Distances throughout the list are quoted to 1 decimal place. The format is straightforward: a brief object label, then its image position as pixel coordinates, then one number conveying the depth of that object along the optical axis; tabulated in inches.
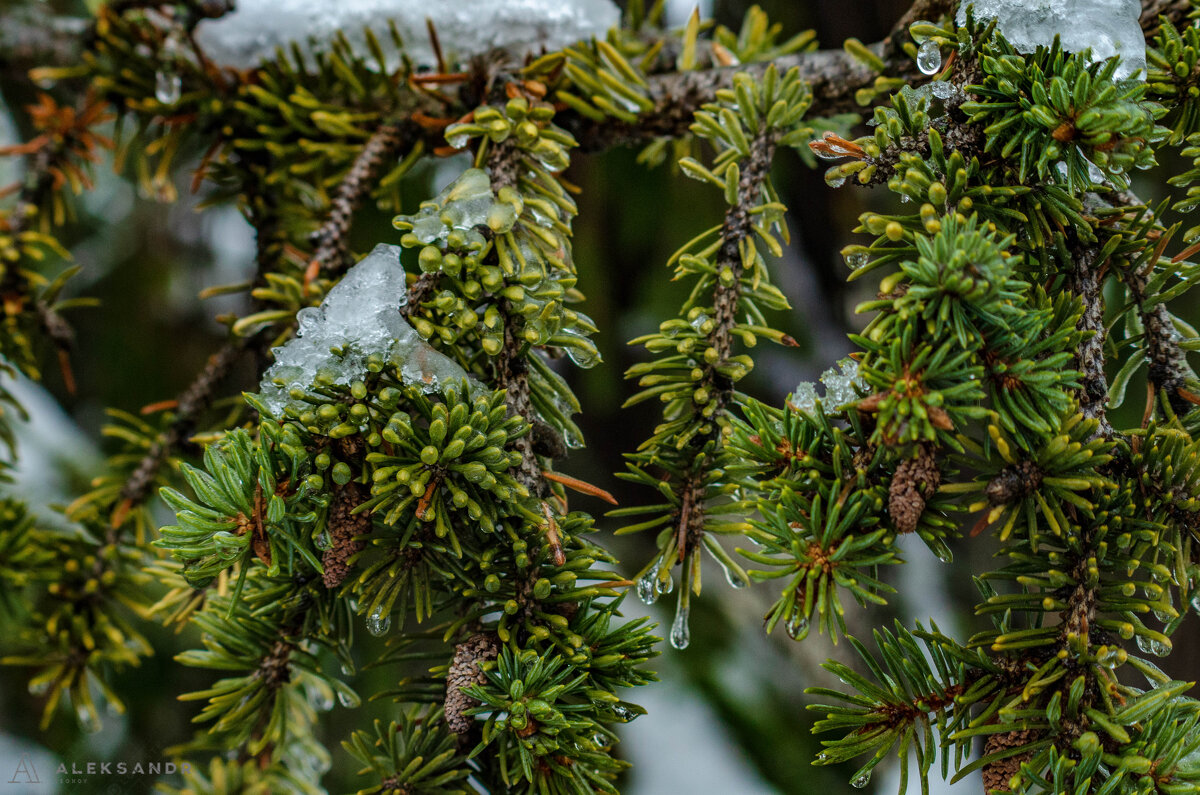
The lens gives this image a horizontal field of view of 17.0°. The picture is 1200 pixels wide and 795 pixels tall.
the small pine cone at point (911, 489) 26.5
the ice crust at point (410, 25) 30.1
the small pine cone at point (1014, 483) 26.7
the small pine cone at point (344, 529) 27.3
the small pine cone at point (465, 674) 27.2
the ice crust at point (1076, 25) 27.3
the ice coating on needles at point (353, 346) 27.3
